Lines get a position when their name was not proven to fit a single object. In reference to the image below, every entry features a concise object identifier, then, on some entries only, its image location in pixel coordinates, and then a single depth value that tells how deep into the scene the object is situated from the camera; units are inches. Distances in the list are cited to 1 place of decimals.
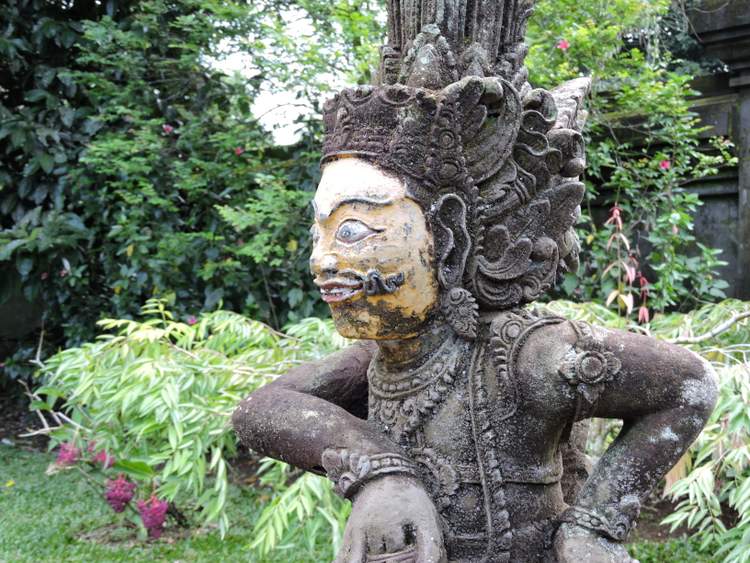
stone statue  56.7
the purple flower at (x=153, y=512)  157.2
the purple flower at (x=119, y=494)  156.6
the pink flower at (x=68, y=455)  159.0
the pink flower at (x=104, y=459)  154.3
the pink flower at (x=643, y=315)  154.8
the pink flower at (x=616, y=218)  162.4
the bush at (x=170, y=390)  123.0
